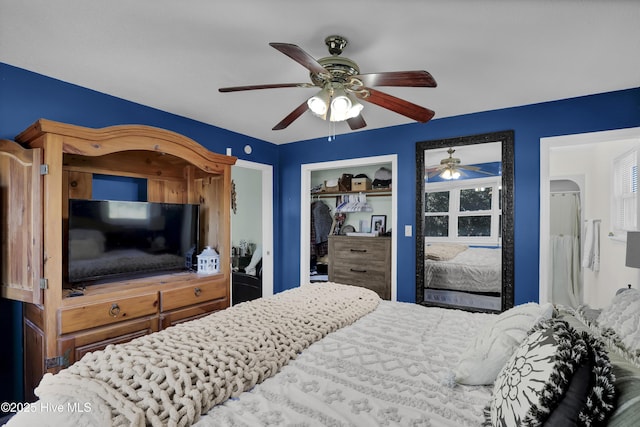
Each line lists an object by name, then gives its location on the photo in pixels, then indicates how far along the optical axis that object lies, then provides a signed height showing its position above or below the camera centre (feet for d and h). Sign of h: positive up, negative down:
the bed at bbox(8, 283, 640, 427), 3.03 -2.01
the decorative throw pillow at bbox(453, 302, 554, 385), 3.80 -1.74
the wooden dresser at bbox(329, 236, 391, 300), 12.45 -2.17
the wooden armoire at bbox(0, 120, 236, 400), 6.14 -1.06
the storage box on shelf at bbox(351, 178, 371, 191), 14.73 +1.30
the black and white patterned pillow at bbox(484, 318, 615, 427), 2.39 -1.45
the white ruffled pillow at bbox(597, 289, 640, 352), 3.66 -1.43
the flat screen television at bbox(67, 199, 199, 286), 7.39 -0.76
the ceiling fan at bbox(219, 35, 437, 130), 5.31 +2.38
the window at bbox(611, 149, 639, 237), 9.38 +0.59
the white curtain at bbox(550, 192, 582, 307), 13.08 -1.80
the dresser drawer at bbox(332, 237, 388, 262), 12.65 -1.62
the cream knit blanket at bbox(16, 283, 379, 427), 3.05 -1.93
